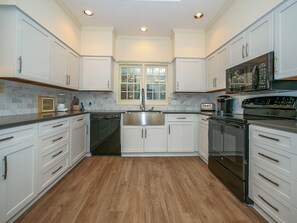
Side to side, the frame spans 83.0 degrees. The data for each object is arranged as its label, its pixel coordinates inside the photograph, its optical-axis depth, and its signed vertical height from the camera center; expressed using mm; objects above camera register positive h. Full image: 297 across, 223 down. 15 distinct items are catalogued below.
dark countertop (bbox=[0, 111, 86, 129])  1329 -117
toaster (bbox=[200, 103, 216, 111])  3554 +69
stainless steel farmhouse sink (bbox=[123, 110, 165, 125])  3361 -166
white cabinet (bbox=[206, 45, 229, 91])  2830 +776
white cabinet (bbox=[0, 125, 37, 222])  1333 -533
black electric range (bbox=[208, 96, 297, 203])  1782 -345
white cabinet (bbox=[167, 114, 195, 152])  3412 -451
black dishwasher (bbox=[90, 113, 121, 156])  3361 -435
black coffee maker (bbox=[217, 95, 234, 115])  2907 +111
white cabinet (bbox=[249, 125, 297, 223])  1266 -525
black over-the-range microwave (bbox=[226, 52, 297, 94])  1740 +396
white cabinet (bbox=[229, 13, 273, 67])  1828 +872
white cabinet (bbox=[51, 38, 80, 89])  2551 +747
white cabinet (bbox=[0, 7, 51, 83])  1739 +702
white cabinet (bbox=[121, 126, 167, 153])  3400 -596
